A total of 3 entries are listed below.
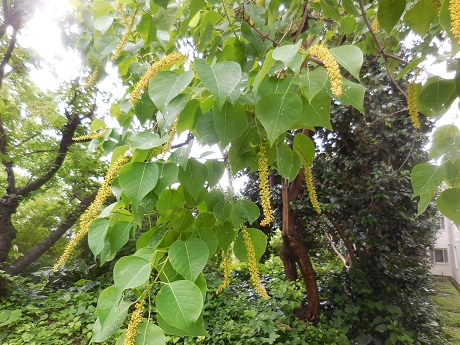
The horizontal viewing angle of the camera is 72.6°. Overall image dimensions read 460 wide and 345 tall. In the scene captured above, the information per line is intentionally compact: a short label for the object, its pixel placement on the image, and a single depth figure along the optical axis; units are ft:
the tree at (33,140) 14.49
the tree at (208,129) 1.93
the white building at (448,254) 38.99
